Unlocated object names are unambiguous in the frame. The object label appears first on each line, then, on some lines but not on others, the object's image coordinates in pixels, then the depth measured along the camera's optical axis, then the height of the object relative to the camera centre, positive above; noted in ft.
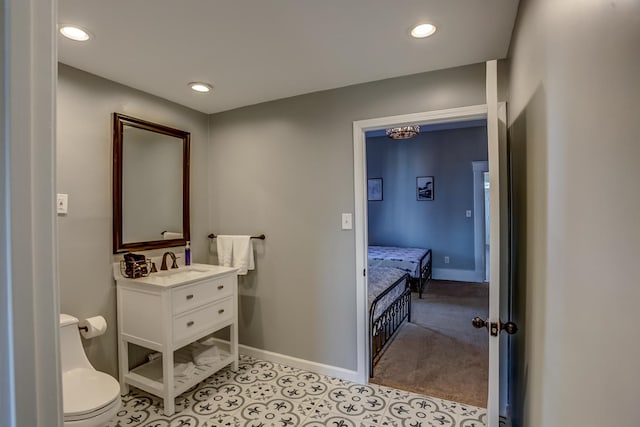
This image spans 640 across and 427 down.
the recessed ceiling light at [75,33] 5.54 +3.11
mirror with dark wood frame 7.83 +0.73
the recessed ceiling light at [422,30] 5.61 +3.13
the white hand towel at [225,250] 9.50 -1.08
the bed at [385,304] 9.07 -2.96
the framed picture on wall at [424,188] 19.43 +1.39
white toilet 5.26 -3.10
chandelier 15.30 +3.76
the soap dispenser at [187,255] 9.21 -1.17
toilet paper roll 6.98 -2.41
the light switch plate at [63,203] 6.81 +0.23
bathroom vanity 7.07 -2.43
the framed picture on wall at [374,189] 20.86 +1.44
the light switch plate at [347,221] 8.21 -0.23
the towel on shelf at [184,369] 7.86 -3.79
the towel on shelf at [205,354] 8.43 -3.69
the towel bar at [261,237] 9.47 -0.70
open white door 4.70 -0.55
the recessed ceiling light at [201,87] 7.94 +3.09
